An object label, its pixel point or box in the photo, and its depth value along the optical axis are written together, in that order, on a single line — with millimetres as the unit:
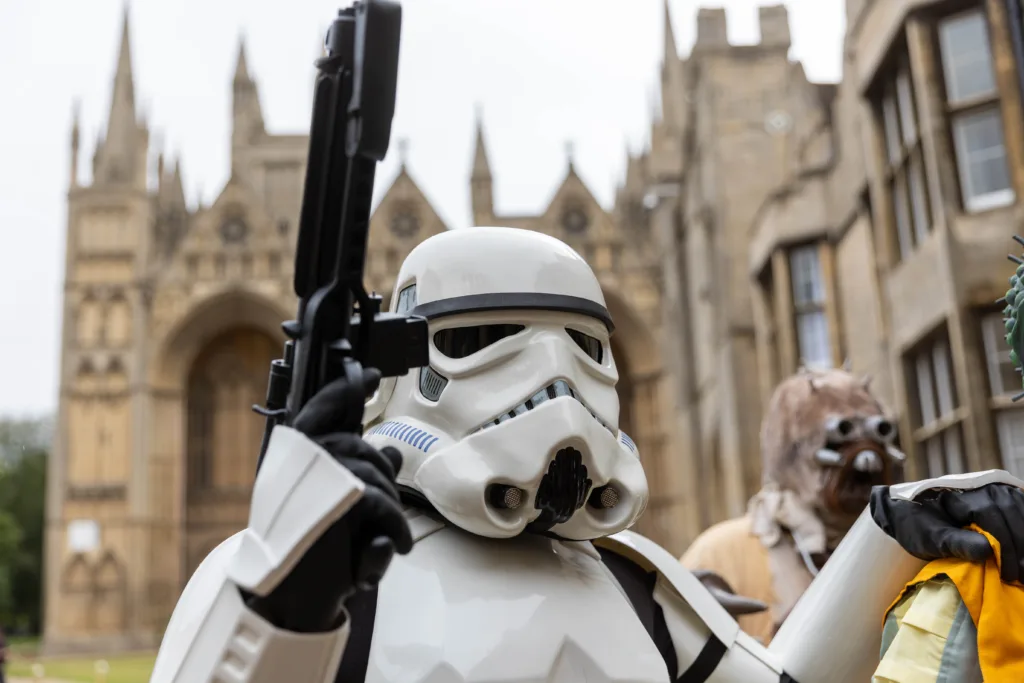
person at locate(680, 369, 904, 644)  3855
